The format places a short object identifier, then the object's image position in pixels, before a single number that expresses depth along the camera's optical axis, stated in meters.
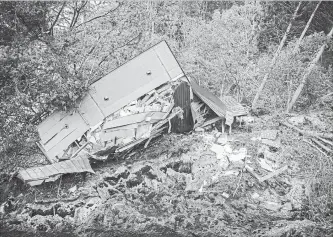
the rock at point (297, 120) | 9.57
